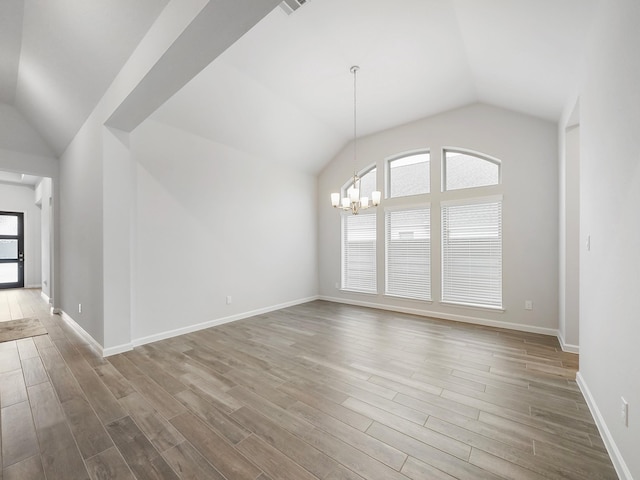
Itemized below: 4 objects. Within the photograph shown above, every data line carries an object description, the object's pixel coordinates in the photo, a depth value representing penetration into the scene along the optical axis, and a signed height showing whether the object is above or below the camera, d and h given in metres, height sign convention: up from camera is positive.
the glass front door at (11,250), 8.19 -0.28
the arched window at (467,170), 4.49 +1.21
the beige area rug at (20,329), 3.90 -1.38
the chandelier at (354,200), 3.93 +0.60
